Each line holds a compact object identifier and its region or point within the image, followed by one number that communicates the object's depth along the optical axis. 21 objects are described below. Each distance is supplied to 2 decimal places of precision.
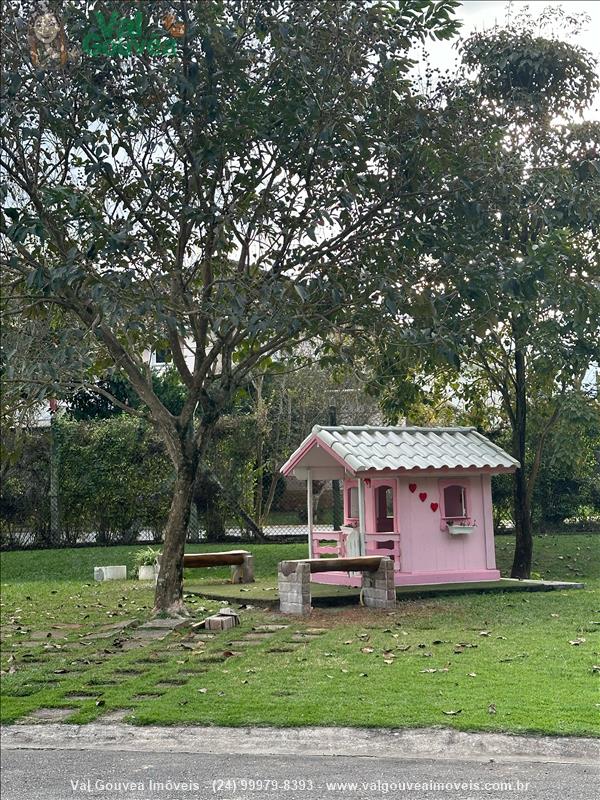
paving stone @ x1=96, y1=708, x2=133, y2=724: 7.11
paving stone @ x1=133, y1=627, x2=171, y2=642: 10.91
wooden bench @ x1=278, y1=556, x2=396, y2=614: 12.52
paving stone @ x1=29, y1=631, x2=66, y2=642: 11.26
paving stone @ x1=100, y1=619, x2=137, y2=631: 11.70
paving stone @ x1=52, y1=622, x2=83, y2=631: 12.01
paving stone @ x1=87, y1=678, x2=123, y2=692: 8.26
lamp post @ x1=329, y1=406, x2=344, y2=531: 21.00
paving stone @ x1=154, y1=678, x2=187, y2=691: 8.20
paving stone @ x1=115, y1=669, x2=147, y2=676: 8.81
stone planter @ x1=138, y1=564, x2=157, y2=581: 17.86
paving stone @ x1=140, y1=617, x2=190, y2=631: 11.51
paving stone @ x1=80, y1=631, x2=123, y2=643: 10.92
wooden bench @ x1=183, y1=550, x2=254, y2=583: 14.69
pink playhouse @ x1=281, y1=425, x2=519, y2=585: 14.74
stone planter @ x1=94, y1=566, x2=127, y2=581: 18.00
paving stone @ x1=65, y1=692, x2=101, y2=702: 7.89
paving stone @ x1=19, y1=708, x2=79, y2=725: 7.23
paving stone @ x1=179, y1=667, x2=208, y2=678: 8.66
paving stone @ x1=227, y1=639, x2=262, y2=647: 10.24
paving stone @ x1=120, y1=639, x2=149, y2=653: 10.20
